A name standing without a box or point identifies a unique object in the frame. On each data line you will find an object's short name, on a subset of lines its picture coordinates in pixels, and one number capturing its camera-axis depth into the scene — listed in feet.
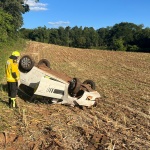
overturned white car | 14.81
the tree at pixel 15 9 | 71.79
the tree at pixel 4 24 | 53.24
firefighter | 14.72
